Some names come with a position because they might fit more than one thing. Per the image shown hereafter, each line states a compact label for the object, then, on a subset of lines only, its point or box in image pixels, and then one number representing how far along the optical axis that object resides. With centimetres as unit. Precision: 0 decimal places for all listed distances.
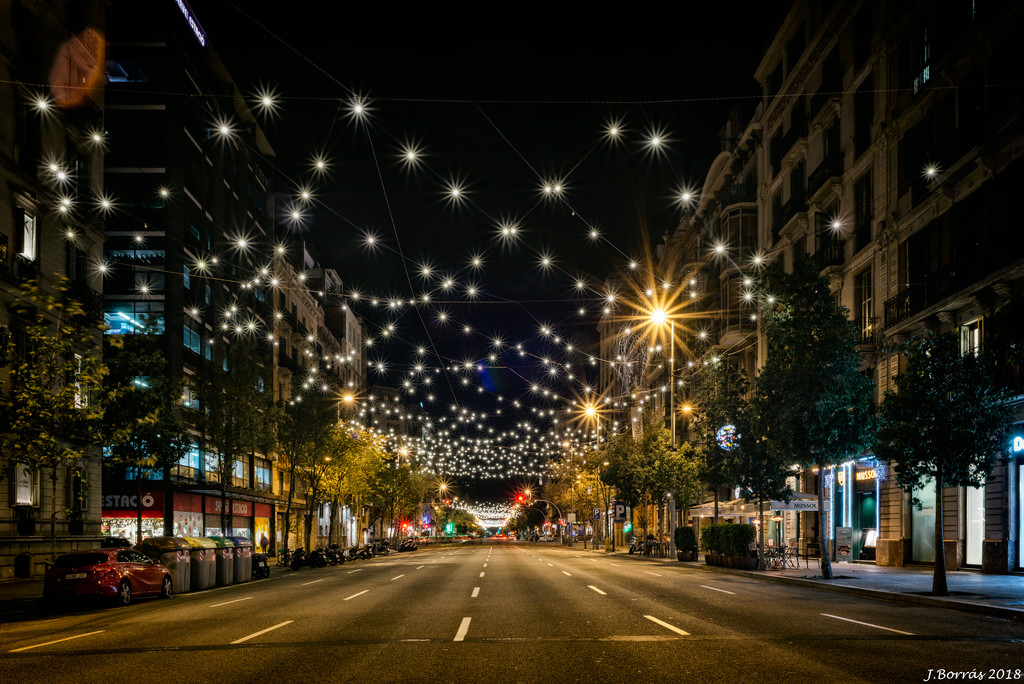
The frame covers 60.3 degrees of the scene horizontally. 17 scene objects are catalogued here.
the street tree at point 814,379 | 2633
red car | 1950
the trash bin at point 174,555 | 2459
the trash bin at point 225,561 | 2850
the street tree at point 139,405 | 2525
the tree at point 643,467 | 4712
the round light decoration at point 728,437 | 3112
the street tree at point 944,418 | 1984
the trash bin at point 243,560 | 3010
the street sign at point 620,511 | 5471
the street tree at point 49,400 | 2256
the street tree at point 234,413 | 4219
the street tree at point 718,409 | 3125
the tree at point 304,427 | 4836
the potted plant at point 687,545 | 4341
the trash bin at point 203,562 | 2645
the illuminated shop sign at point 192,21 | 4716
